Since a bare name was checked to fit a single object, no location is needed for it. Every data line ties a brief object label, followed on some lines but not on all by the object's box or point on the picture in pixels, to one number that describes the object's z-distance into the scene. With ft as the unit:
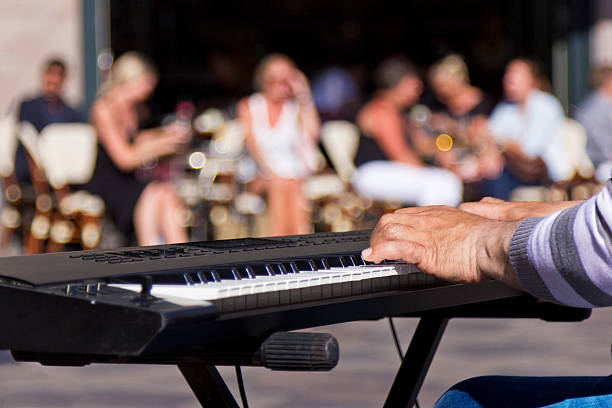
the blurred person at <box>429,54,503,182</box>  60.70
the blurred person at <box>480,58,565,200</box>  60.59
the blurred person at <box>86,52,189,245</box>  51.67
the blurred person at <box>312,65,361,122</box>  88.48
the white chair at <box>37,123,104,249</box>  55.01
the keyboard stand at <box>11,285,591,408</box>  10.09
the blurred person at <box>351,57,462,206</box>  55.47
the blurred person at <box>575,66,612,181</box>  61.11
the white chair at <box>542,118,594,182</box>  61.21
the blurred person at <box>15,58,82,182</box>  57.52
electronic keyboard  9.28
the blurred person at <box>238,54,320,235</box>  56.24
